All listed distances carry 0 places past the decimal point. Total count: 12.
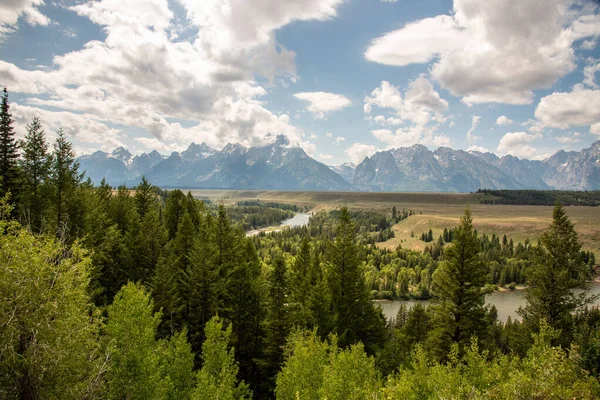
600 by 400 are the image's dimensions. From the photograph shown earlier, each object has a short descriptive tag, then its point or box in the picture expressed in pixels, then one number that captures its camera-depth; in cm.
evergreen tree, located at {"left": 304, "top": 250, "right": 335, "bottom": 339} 3359
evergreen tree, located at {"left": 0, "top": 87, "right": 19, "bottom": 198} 3788
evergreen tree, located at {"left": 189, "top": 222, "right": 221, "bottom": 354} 3581
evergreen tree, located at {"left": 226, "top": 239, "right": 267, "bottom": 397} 3678
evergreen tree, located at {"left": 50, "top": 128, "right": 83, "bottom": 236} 3481
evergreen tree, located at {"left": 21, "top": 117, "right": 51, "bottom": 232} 3797
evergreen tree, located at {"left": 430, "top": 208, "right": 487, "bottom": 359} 2811
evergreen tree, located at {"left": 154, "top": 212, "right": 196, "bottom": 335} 3444
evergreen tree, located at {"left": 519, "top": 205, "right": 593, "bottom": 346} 2883
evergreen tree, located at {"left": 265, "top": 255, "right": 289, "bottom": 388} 3369
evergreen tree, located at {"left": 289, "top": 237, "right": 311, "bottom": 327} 3422
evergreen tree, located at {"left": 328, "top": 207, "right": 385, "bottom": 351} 3731
